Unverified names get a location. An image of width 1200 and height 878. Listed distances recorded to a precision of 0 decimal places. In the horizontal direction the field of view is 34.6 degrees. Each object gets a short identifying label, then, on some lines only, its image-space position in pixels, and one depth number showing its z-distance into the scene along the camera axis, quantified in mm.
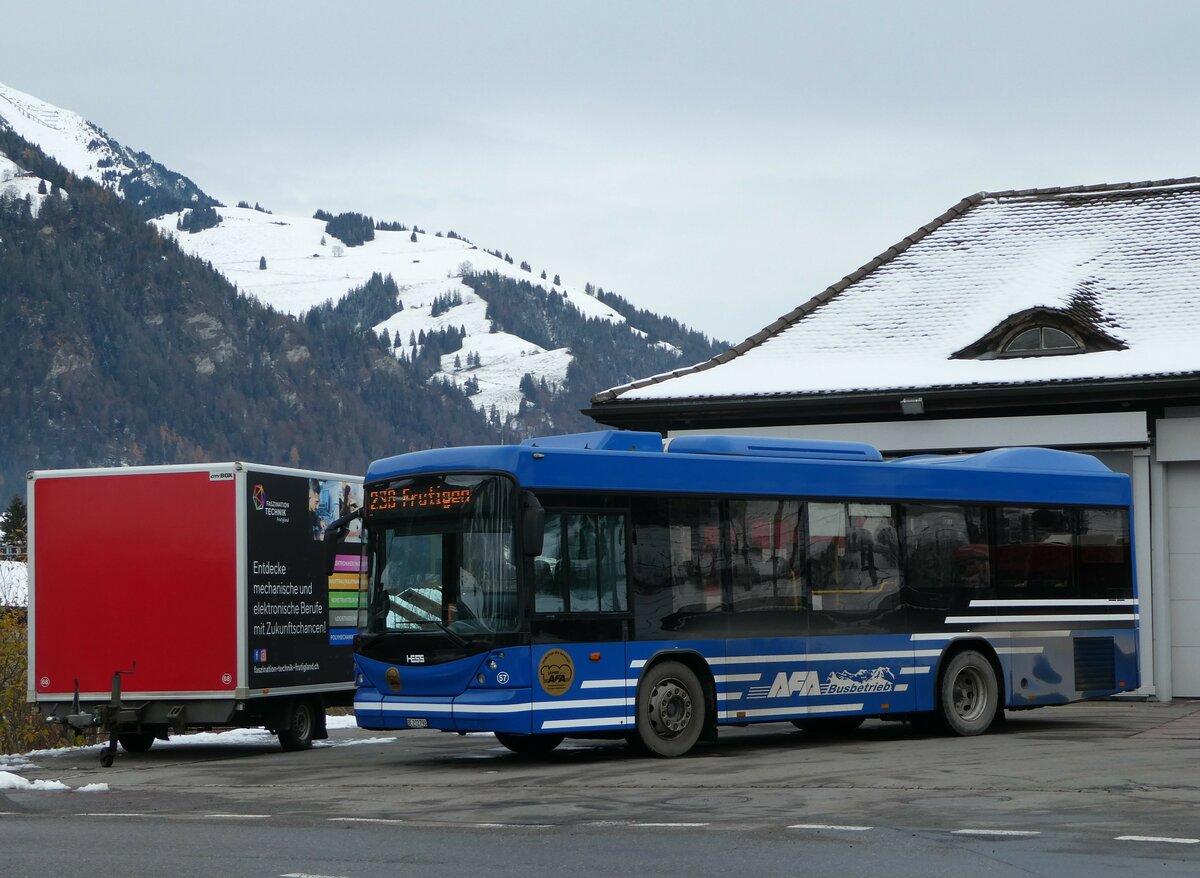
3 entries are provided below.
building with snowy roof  25453
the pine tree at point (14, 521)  102112
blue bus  16062
